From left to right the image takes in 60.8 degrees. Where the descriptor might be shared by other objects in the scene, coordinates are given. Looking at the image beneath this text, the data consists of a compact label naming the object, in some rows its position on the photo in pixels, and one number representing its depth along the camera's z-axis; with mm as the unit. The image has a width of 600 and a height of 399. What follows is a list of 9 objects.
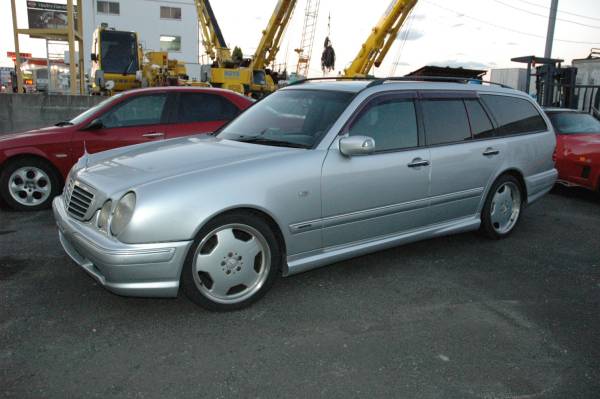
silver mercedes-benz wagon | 3193
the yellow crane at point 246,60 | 20828
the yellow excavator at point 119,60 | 16266
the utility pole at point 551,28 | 16078
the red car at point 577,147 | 7090
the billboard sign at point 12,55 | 49219
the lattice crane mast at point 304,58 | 36250
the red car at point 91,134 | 6148
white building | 43562
